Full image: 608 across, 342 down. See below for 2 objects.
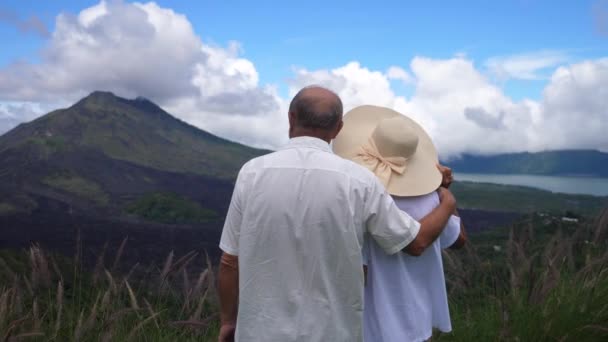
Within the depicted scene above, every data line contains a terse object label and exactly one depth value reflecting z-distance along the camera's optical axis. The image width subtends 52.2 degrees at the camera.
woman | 2.83
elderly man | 2.56
